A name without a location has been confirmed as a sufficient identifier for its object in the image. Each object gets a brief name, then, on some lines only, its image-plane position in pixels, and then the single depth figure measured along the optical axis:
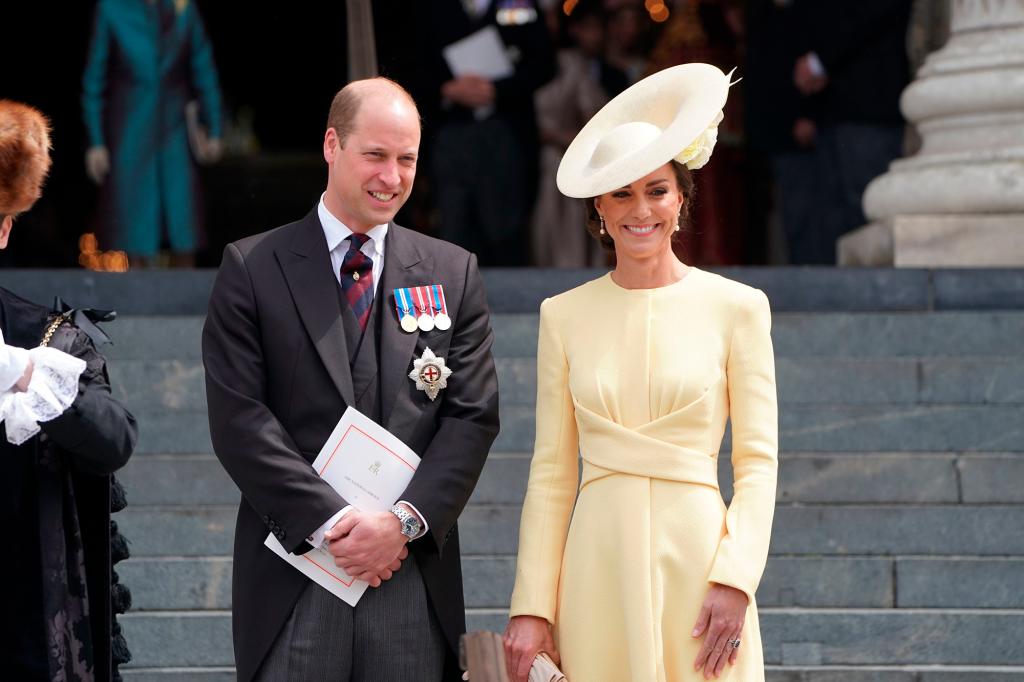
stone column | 16.45
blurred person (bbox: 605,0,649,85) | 20.72
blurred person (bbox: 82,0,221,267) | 20.27
